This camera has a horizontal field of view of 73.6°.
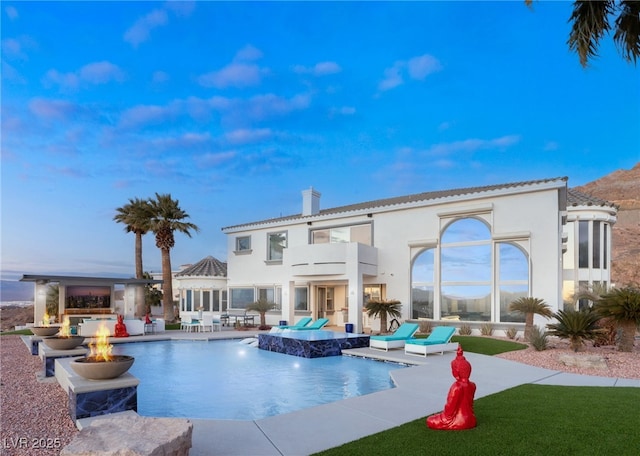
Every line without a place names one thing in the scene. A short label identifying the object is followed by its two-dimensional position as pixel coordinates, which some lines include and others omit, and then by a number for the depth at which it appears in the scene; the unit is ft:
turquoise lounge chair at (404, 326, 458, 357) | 48.57
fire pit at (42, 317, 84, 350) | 36.78
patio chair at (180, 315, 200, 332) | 80.43
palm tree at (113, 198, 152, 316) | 107.34
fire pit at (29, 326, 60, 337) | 49.39
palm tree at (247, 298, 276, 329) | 85.76
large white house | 62.59
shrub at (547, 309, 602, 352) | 44.80
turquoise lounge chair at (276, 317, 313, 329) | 70.90
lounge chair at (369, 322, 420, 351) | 52.65
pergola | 83.61
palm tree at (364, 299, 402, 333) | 68.64
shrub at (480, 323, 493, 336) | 63.77
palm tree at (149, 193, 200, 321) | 103.04
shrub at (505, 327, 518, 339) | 60.75
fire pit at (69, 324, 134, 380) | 22.43
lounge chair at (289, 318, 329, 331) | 69.41
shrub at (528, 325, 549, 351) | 47.62
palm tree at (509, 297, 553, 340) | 55.98
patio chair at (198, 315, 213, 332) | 79.77
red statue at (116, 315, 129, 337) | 69.26
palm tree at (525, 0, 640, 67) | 32.58
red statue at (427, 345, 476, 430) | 20.45
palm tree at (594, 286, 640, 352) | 43.57
